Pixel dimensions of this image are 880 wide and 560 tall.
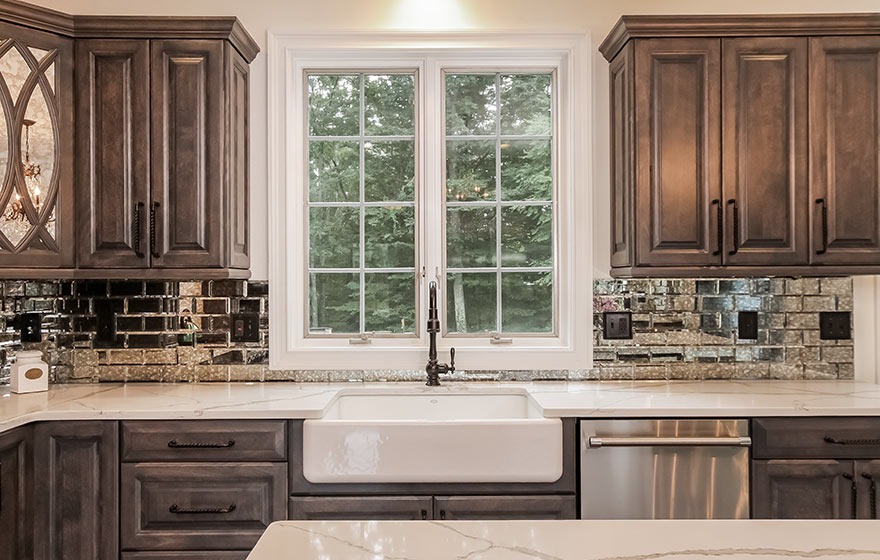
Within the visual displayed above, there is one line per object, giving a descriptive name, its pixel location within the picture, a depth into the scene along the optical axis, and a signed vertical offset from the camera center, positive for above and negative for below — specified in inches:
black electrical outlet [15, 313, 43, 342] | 102.2 -7.3
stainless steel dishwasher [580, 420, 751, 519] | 82.8 -26.1
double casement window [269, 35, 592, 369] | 110.6 +14.0
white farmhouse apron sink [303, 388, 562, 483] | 82.7 -22.7
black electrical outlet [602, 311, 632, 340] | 107.4 -8.2
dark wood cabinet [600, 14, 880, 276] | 93.5 +19.8
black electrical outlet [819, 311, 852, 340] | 106.0 -8.2
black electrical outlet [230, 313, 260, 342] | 107.2 -8.2
